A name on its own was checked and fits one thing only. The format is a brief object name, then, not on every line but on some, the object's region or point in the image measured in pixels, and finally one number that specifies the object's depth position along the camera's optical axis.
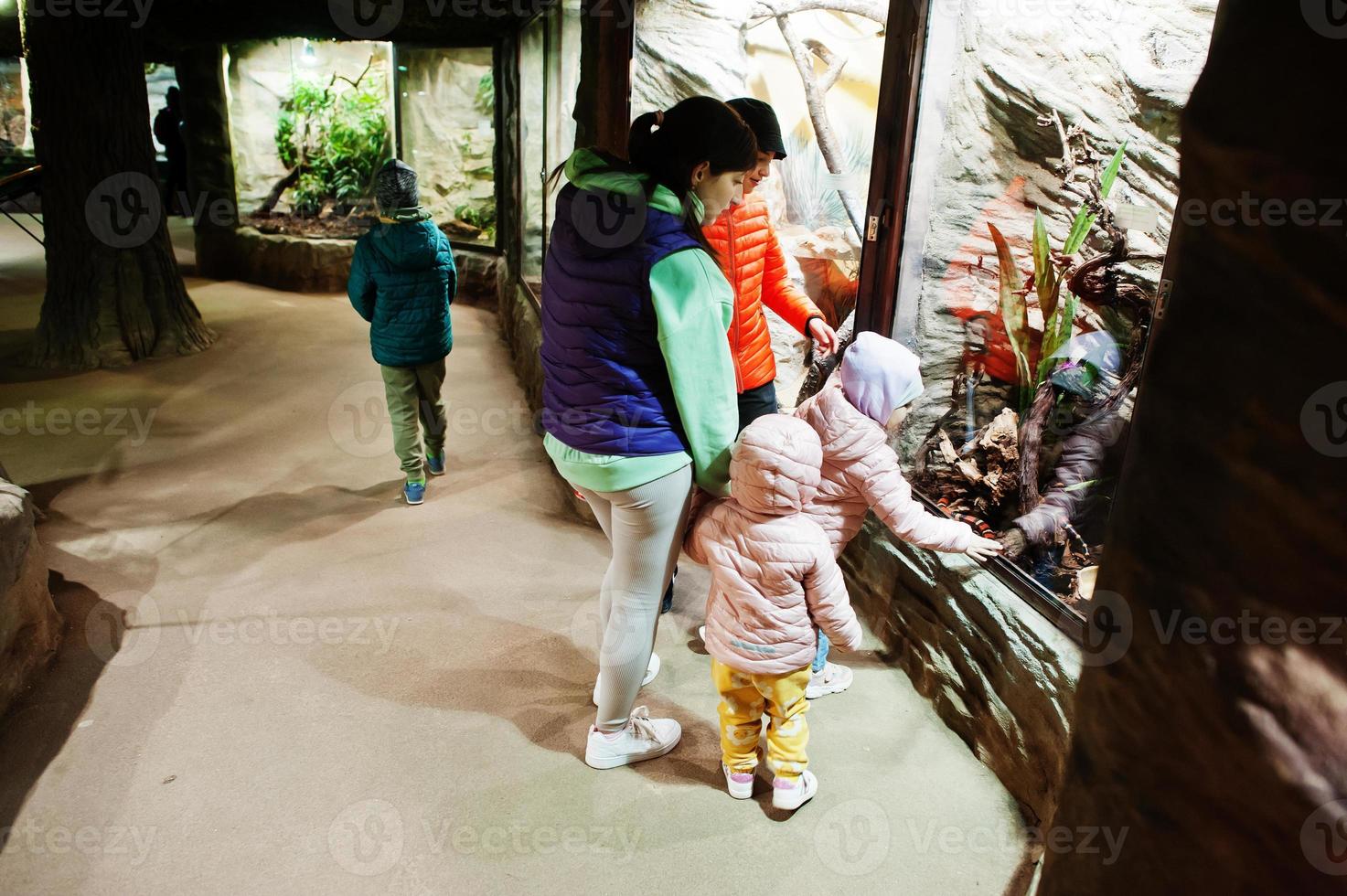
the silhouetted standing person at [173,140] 11.62
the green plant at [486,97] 9.38
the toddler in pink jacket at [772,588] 1.97
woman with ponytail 1.92
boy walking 3.83
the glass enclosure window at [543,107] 5.90
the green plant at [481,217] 9.99
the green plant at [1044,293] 2.54
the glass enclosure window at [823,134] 3.28
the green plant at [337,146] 10.97
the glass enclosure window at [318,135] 10.73
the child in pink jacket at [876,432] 2.15
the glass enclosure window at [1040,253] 2.42
